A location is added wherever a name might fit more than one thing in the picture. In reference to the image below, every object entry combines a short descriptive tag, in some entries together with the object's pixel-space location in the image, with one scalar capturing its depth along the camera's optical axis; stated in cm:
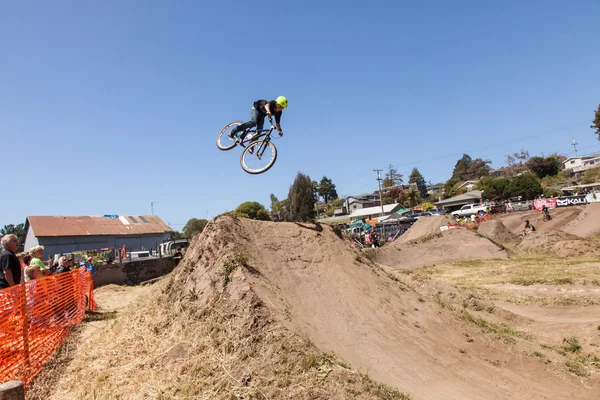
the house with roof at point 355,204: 9800
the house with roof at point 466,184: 9061
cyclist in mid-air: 1002
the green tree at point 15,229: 8214
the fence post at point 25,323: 657
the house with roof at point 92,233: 4488
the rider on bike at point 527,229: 3141
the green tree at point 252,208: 5284
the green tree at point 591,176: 6472
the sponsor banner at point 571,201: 4283
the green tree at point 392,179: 11469
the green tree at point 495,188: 6322
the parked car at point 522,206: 4661
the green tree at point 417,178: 12071
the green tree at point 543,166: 8000
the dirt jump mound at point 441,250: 2636
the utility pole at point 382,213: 3896
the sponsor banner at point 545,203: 4419
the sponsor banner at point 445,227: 3319
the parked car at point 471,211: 4937
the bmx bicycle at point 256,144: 1062
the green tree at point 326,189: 11344
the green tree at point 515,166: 9088
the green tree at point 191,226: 6294
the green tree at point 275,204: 8218
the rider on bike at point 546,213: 3622
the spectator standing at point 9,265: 714
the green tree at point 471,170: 11525
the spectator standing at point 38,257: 918
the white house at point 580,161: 9625
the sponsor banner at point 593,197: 4136
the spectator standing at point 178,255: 2064
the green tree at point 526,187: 5775
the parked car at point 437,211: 5306
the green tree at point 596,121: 5988
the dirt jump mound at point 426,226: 3444
